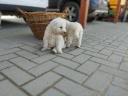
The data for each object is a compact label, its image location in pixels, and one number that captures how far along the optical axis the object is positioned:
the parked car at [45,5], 3.22
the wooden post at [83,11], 4.18
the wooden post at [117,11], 7.06
